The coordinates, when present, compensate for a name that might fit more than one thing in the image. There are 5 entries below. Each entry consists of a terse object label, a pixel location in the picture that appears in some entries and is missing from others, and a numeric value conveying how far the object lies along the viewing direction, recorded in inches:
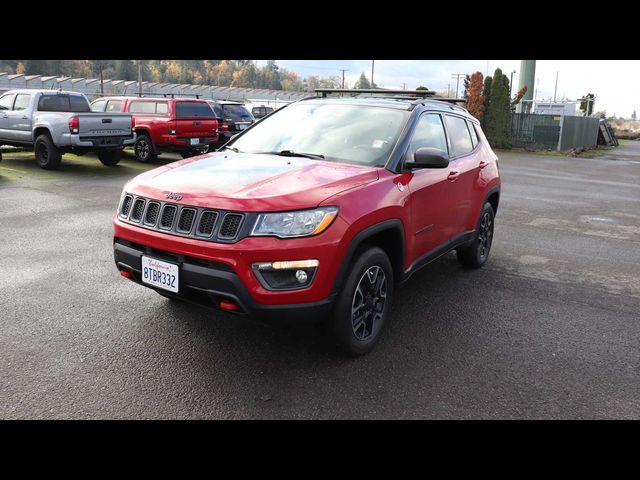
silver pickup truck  510.9
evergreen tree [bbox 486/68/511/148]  1147.3
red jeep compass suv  130.0
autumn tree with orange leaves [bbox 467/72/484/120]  1151.6
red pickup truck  608.4
